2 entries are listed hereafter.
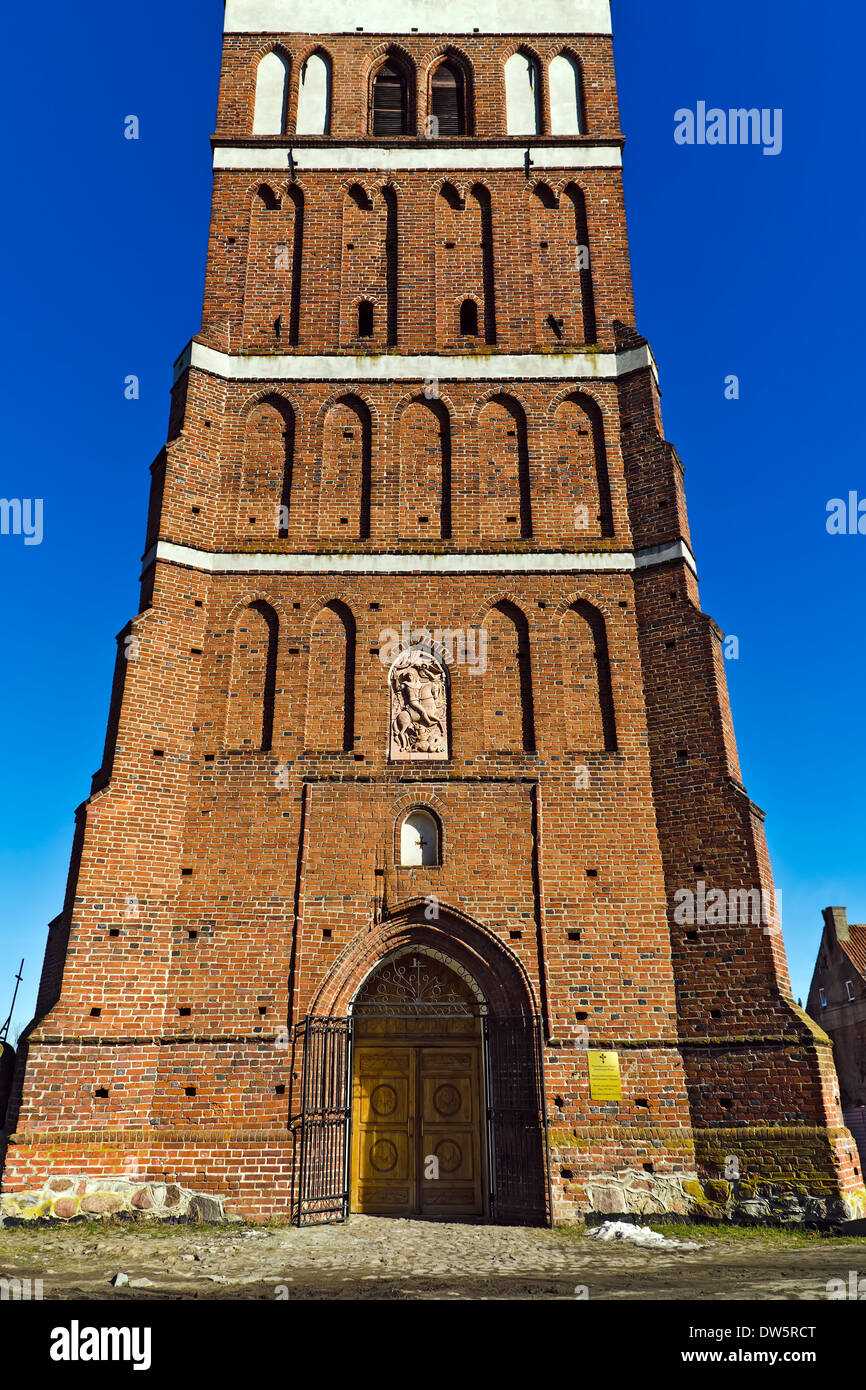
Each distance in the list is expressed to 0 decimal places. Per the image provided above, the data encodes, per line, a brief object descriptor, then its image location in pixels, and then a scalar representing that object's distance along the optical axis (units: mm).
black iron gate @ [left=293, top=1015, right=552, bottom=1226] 9984
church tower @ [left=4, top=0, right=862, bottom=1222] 10164
